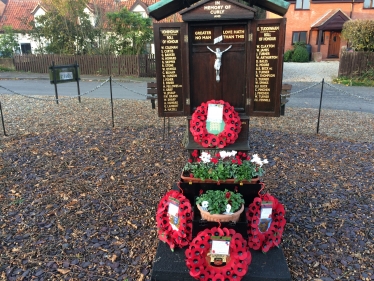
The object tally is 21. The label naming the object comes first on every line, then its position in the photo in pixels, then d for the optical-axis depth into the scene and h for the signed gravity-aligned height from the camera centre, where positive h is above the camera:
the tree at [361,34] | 17.55 +0.97
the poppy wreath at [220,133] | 4.30 -0.94
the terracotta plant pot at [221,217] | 3.23 -1.55
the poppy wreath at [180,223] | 3.38 -1.70
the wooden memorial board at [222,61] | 4.27 -0.10
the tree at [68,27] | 21.19 +1.74
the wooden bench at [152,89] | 8.14 -0.83
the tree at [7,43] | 24.69 +0.88
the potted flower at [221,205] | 3.24 -1.46
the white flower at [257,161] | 3.63 -1.14
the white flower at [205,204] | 3.29 -1.44
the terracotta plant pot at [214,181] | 3.55 -1.32
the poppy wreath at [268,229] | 3.38 -1.74
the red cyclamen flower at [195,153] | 4.26 -1.24
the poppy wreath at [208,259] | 2.97 -1.80
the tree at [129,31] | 20.42 +1.42
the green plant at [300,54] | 28.17 -0.06
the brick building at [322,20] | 29.02 +2.83
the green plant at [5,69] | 22.97 -0.93
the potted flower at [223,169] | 3.54 -1.22
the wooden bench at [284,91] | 8.04 -0.98
